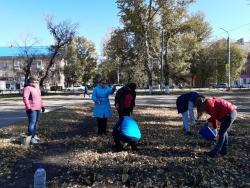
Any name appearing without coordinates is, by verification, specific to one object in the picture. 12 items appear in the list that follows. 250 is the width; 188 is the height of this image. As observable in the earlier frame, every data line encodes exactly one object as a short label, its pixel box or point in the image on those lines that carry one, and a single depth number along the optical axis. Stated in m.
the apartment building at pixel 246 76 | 53.07
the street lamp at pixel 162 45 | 26.28
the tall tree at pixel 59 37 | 29.27
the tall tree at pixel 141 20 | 25.21
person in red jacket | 4.06
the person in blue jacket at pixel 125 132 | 4.62
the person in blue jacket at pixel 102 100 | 5.64
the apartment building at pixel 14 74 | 44.99
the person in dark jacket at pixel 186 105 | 5.67
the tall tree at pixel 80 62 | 46.90
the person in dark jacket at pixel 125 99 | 4.85
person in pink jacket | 5.30
